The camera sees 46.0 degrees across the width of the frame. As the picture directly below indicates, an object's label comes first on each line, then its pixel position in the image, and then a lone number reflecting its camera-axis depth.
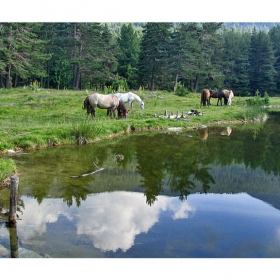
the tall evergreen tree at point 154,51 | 38.47
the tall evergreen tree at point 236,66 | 48.28
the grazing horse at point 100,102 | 17.81
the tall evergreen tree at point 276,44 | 49.66
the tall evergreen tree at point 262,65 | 47.94
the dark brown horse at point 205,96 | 26.09
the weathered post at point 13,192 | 6.50
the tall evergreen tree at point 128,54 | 41.78
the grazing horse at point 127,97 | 22.15
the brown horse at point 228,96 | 27.99
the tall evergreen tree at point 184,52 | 37.62
